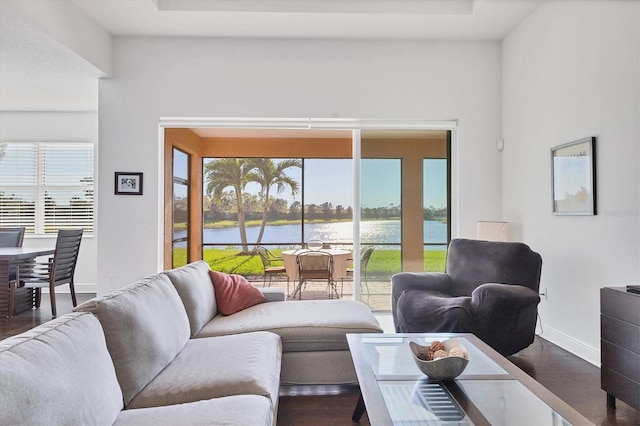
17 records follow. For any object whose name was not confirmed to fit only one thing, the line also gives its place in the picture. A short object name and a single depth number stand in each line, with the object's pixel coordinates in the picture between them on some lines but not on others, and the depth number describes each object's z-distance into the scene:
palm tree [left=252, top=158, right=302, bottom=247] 8.08
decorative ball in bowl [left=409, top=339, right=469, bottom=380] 1.83
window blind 6.44
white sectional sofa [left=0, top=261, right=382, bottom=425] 1.20
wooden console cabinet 2.27
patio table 5.99
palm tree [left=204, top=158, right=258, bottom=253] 8.05
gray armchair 3.02
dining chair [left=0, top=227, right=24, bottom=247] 5.43
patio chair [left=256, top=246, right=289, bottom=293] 6.36
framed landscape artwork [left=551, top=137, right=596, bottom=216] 3.25
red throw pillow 3.11
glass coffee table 1.55
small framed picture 4.61
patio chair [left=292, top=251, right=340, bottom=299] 5.73
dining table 4.60
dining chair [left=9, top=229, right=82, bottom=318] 4.84
